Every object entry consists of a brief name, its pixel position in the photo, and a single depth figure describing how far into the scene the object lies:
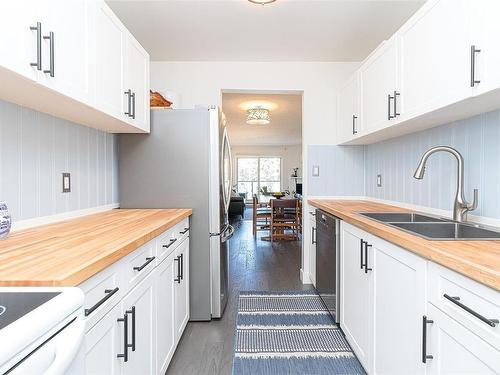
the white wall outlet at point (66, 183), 1.74
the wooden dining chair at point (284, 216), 5.36
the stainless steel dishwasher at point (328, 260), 2.18
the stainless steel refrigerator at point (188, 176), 2.30
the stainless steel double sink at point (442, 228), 1.40
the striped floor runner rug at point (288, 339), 1.79
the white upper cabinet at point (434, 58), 1.25
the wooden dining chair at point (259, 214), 5.75
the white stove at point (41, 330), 0.51
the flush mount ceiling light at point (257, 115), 5.29
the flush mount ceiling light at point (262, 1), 1.99
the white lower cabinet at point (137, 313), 0.91
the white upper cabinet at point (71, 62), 0.98
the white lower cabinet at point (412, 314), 0.82
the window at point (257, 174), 11.36
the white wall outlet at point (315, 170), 3.25
